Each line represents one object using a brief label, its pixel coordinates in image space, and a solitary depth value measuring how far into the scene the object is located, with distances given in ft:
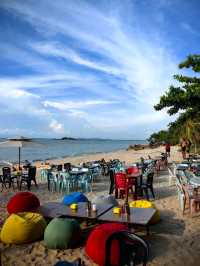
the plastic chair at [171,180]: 25.82
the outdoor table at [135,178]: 20.62
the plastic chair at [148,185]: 20.86
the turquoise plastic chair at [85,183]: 25.20
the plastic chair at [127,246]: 5.97
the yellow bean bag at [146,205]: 15.26
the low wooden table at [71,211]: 14.11
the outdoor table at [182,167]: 26.73
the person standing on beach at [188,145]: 43.48
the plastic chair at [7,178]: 26.81
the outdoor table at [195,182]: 18.21
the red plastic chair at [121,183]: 20.92
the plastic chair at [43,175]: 29.58
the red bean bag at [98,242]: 10.89
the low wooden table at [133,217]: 13.05
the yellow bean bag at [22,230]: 12.81
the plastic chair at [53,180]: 25.51
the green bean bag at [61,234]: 12.20
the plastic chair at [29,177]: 26.00
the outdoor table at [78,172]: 25.30
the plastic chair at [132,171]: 24.06
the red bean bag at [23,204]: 15.83
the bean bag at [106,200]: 16.53
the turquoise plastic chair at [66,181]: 24.96
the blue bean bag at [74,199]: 16.72
